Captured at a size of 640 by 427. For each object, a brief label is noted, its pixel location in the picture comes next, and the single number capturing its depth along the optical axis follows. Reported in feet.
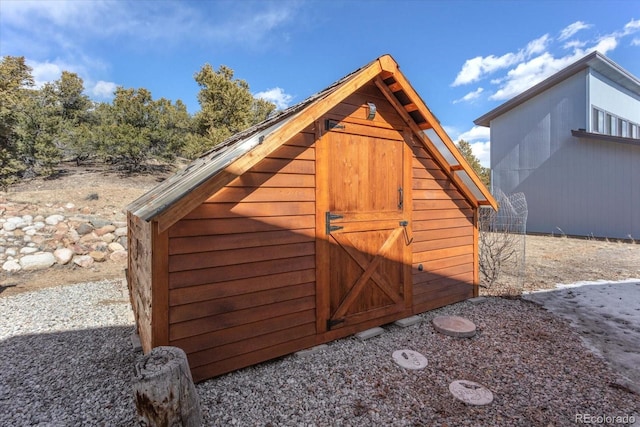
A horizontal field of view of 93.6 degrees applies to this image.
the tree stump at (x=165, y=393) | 6.49
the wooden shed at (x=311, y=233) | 9.10
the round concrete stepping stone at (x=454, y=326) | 12.81
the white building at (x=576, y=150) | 36.60
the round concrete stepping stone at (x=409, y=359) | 10.64
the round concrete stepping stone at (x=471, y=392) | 8.76
